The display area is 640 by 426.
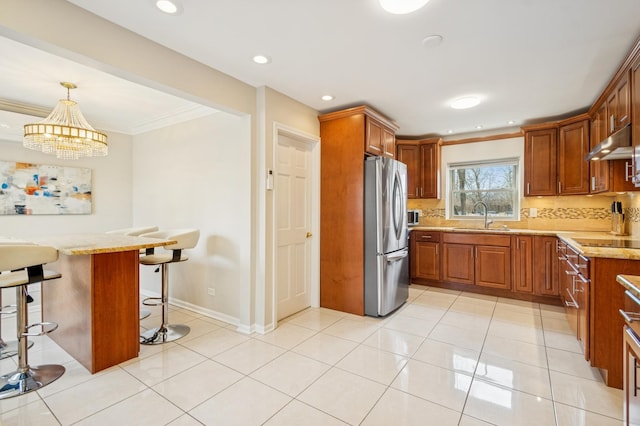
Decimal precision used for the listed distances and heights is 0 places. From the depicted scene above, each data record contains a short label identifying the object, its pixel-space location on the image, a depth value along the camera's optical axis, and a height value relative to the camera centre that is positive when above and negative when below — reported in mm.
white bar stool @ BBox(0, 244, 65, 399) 1849 -633
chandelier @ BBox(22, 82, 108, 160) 2859 +782
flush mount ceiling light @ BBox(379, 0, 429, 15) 1732 +1229
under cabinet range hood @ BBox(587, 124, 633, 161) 2303 +521
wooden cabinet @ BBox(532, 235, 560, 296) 3727 -721
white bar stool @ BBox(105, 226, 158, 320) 3375 -229
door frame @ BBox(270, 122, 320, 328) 3674 -47
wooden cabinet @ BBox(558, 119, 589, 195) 3592 +648
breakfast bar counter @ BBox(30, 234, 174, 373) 2230 -696
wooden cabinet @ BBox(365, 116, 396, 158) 3434 +902
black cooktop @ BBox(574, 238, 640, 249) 2355 -285
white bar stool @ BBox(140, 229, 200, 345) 2818 -582
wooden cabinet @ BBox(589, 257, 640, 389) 2033 -761
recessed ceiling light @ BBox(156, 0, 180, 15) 1774 +1268
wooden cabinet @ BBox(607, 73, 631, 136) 2383 +912
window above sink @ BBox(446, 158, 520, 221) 4547 +338
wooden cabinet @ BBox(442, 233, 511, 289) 4027 -699
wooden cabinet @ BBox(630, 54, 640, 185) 2176 +715
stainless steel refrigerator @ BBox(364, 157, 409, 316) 3328 -296
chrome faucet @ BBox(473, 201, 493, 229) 4547 -46
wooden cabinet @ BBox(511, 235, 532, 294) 3865 -696
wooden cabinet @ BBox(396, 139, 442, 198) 4820 +759
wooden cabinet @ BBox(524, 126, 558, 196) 3904 +657
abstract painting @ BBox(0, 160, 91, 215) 3740 +327
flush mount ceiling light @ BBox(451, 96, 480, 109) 3258 +1226
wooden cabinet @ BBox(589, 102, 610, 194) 3047 +536
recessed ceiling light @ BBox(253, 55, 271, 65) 2419 +1274
